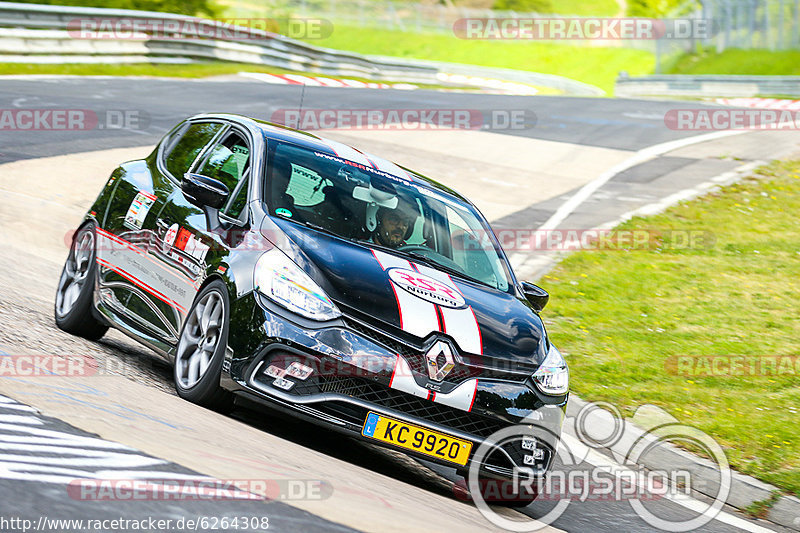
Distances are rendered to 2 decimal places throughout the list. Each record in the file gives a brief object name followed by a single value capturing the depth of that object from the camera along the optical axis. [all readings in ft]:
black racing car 35.65
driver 42.39
